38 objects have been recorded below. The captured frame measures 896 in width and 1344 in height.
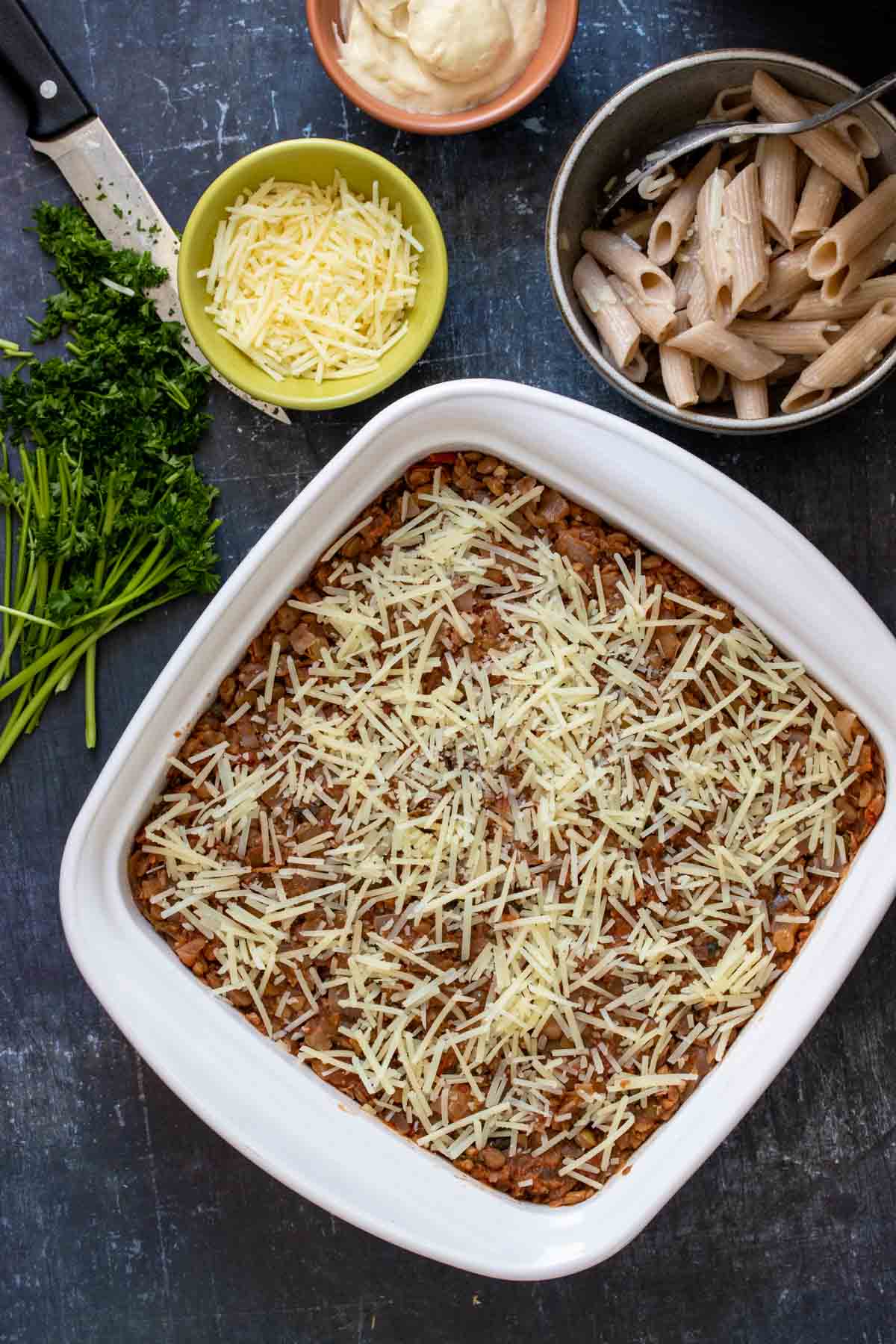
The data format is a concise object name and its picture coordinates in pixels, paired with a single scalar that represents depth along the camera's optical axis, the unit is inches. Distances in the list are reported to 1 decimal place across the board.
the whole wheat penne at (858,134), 36.2
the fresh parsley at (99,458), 38.1
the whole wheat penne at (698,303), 36.8
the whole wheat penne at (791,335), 36.6
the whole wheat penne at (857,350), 36.0
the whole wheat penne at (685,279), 37.1
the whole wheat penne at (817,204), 36.2
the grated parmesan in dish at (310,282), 37.2
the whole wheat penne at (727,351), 36.3
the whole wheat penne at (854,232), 35.9
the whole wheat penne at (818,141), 36.2
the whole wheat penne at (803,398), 36.8
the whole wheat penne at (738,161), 37.1
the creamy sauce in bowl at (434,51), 36.1
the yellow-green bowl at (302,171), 37.1
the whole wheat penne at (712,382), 37.5
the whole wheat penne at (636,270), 36.7
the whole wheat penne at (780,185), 36.5
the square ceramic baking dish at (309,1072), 35.9
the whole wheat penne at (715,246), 36.2
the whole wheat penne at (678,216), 36.9
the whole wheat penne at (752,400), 37.0
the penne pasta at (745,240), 36.2
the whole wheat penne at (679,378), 36.6
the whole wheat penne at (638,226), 37.6
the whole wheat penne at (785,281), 36.6
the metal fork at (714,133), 35.3
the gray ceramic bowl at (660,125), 36.2
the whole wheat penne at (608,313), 36.7
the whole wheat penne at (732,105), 37.0
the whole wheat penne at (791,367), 37.4
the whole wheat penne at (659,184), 37.1
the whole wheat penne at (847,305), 36.4
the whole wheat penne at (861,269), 36.4
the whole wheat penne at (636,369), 37.2
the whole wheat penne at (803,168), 36.8
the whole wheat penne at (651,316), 36.5
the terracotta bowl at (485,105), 36.6
